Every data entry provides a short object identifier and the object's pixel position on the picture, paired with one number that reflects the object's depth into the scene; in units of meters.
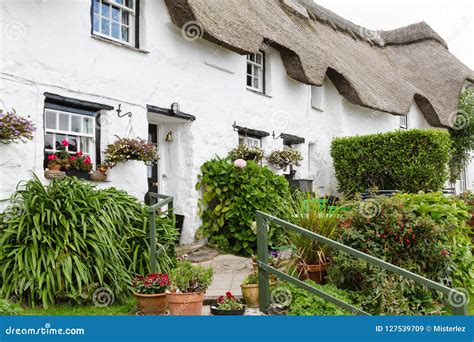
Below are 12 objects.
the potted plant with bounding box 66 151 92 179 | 6.71
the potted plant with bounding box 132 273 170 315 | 5.00
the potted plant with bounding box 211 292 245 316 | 4.71
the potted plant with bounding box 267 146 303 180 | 10.89
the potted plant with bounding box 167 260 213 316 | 4.72
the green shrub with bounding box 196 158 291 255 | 8.54
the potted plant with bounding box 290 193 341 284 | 5.73
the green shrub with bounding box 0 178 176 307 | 5.11
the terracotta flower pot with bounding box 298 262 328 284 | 5.69
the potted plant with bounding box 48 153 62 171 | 6.51
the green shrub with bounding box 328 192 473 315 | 5.19
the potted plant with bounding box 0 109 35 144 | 5.77
